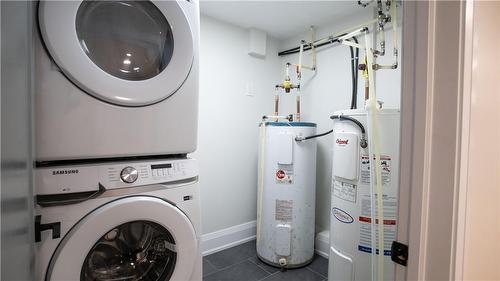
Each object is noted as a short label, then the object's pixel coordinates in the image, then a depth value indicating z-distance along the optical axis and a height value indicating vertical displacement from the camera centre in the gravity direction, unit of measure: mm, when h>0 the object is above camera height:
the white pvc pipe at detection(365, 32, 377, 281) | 1295 -427
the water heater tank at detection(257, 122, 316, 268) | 1942 -507
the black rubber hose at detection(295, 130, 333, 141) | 1933 -40
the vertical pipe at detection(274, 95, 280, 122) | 2437 +274
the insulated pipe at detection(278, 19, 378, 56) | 1993 +846
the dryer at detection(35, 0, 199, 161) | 771 +181
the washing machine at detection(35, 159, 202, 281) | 771 -325
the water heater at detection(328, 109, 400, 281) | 1363 -362
